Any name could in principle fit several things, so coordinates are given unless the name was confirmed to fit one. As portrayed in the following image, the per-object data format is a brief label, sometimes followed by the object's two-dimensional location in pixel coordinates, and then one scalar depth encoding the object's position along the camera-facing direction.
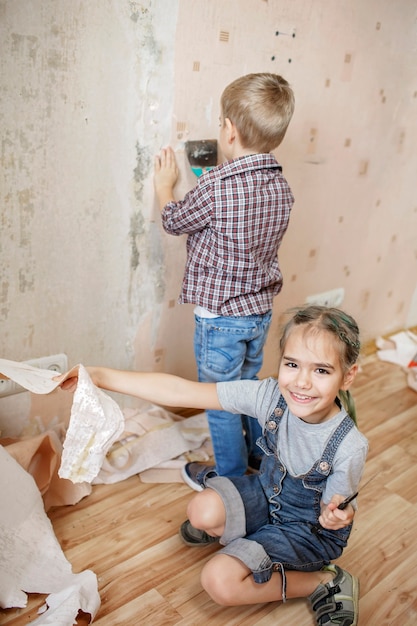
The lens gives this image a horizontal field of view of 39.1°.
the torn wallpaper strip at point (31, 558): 1.18
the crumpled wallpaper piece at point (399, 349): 2.46
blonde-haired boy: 1.36
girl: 1.17
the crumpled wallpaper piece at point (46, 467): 1.39
